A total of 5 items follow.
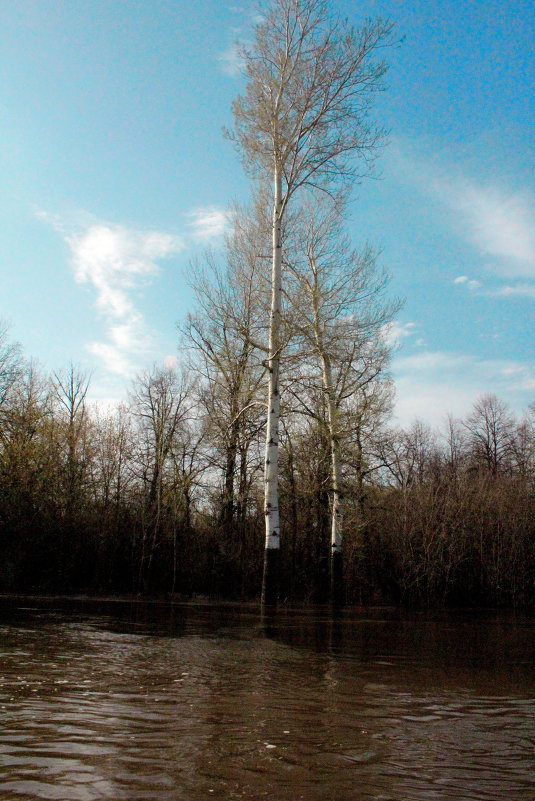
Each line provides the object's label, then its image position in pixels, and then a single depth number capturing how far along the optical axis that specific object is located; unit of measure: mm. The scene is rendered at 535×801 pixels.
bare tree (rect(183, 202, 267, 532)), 17453
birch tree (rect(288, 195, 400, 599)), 17844
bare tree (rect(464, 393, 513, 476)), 45562
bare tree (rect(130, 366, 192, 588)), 22141
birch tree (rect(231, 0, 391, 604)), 16516
